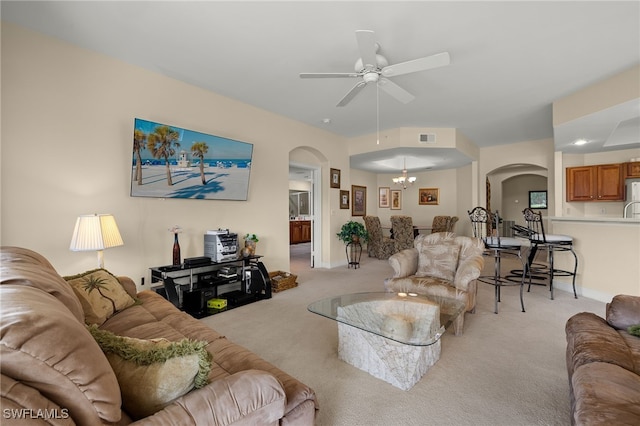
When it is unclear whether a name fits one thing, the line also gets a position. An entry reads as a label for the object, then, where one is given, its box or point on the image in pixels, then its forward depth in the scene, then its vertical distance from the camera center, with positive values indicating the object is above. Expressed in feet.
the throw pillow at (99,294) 5.96 -1.87
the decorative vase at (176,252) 10.58 -1.45
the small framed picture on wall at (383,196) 30.35 +1.90
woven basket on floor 13.46 -3.31
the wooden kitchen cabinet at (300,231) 31.51 -2.07
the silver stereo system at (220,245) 11.48 -1.30
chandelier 22.44 +2.98
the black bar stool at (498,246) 10.82 -1.37
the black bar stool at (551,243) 12.23 -1.34
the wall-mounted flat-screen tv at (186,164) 10.05 +2.04
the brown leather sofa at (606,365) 3.32 -2.34
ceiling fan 6.96 +4.16
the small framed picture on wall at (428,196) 27.94 +1.73
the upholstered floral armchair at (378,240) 22.13 -2.19
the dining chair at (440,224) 23.57 -0.93
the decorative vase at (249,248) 12.68 -1.57
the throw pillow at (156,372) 3.04 -1.78
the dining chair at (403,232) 21.38 -1.44
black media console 10.25 -2.85
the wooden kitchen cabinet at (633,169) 16.87 +2.66
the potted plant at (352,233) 18.99 -1.34
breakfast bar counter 10.93 -1.80
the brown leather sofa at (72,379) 2.11 -1.42
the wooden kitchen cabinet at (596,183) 17.47 +1.96
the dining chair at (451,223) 23.26 -0.83
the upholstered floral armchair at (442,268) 8.86 -1.96
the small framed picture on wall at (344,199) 19.88 +1.05
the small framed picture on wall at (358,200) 26.47 +1.31
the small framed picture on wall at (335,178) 18.91 +2.45
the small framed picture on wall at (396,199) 30.14 +1.56
